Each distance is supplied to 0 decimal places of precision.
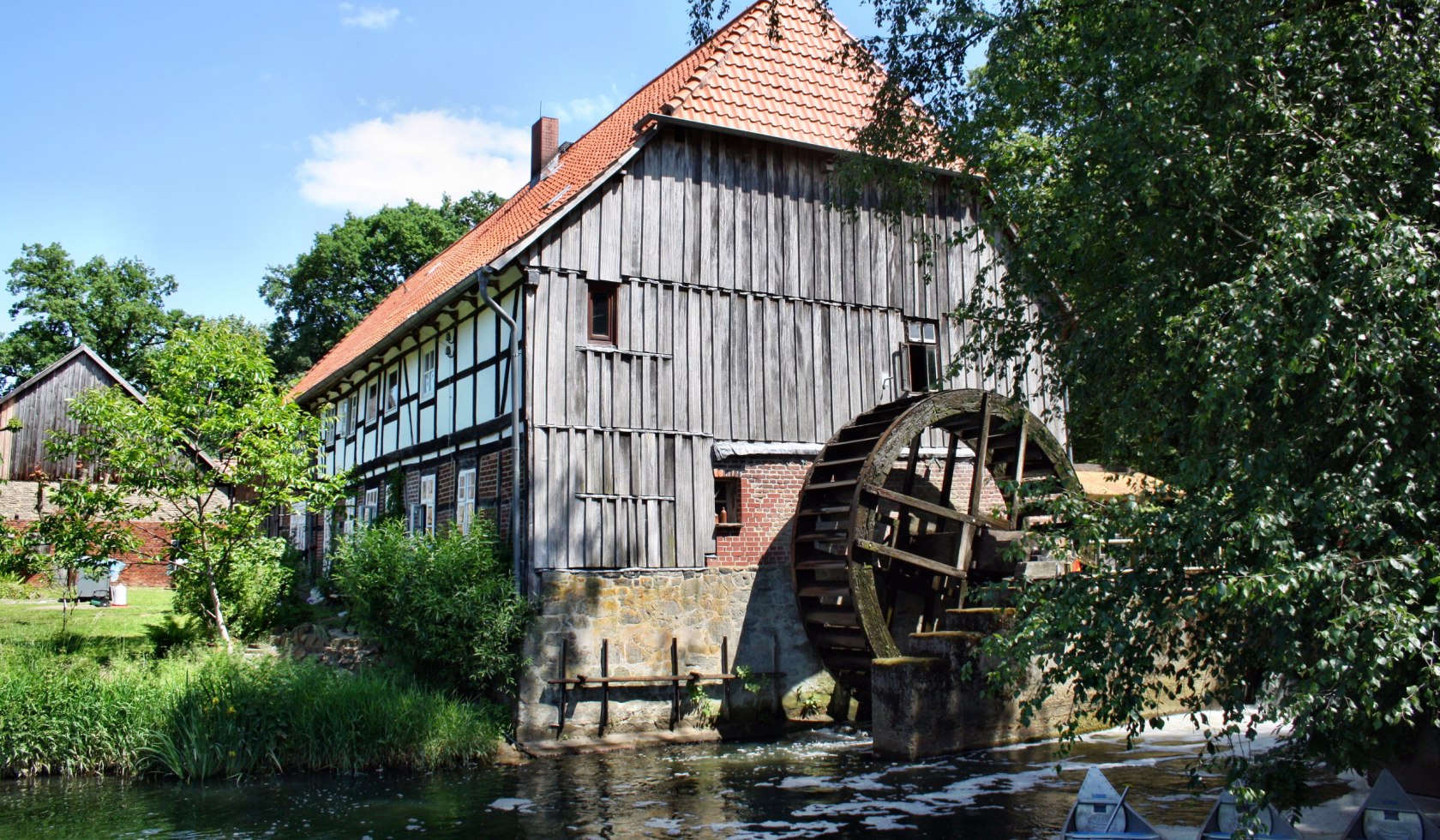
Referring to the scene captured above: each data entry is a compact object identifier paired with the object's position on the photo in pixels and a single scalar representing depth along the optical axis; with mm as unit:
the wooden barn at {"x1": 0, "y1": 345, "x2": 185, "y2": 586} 25906
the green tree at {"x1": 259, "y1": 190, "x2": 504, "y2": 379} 31453
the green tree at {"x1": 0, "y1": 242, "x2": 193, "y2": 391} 33031
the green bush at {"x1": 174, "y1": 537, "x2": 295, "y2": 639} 13578
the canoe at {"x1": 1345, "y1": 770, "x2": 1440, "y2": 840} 5375
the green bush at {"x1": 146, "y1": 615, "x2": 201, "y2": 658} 12989
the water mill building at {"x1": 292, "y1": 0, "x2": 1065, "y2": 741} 11273
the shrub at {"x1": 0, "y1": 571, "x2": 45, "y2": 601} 19609
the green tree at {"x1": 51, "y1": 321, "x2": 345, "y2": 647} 12438
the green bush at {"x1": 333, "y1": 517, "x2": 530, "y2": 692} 10766
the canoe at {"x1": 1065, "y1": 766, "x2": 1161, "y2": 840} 5910
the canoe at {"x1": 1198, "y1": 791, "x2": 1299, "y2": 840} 5535
